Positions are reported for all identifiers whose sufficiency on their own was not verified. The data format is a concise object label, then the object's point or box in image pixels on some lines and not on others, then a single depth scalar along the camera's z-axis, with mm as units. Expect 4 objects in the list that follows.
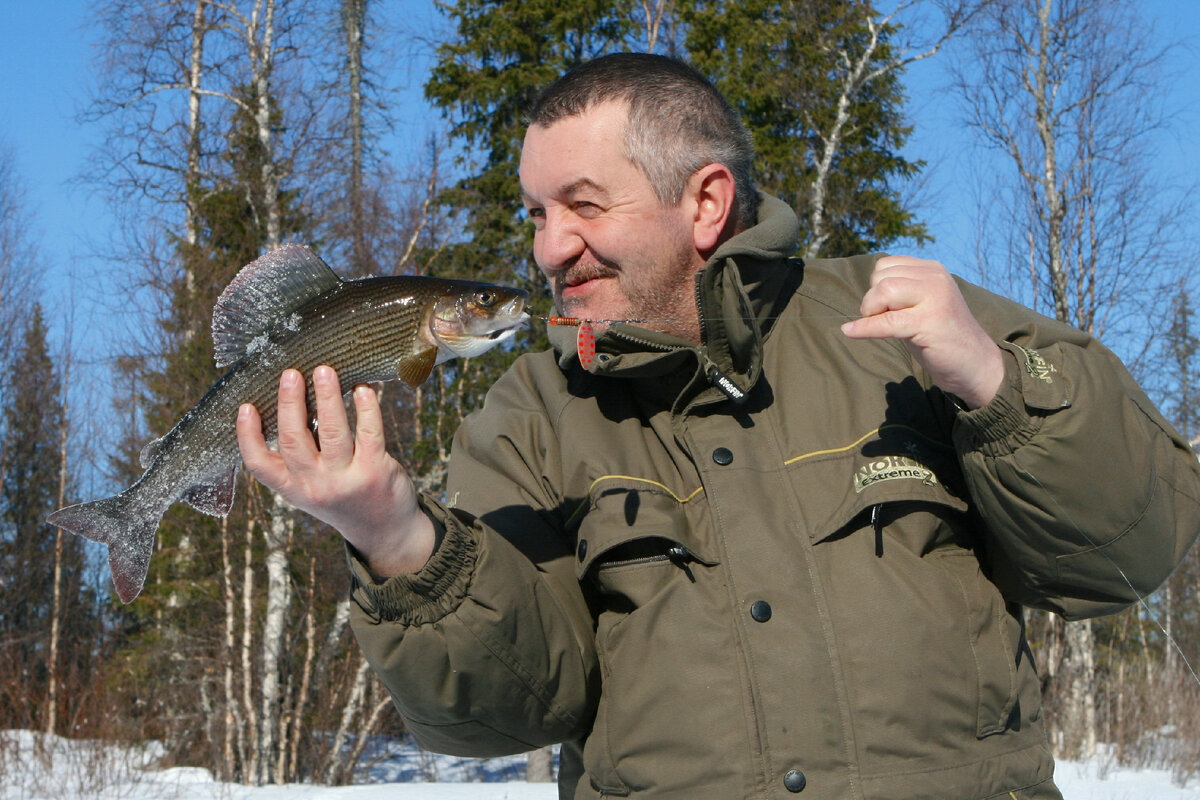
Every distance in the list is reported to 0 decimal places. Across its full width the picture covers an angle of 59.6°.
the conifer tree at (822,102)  17406
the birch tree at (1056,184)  16422
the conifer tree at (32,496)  23375
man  2072
